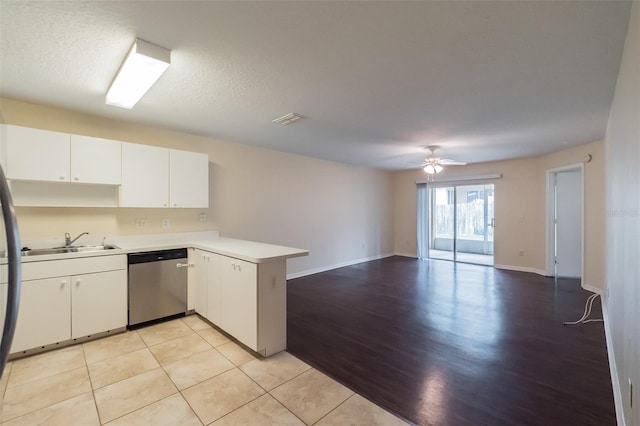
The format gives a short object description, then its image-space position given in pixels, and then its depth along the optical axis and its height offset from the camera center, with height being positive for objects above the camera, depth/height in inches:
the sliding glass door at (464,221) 272.7 -8.7
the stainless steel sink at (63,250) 108.1 -14.8
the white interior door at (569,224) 207.2 -8.6
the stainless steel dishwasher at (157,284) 118.5 -31.3
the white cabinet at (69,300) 96.6 -32.1
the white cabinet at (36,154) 99.1 +22.2
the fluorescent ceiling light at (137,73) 73.2 +41.9
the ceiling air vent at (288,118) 124.9 +43.7
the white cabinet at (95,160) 112.4 +22.3
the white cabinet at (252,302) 97.7 -32.8
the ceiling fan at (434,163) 187.0 +33.4
